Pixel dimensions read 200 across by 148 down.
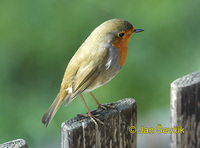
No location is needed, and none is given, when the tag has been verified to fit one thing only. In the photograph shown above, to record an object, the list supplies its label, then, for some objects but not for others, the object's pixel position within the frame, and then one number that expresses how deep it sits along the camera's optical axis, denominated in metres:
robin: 5.45
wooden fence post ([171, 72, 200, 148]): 4.95
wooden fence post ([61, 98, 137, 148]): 4.40
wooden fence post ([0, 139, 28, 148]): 4.11
